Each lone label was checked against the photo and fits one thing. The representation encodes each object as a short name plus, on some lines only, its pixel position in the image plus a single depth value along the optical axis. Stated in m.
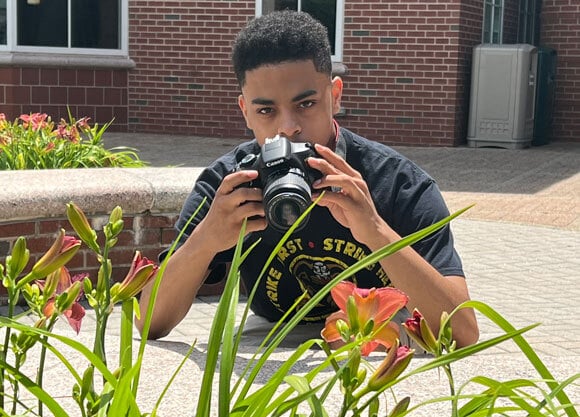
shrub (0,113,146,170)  6.24
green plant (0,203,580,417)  1.30
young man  2.67
